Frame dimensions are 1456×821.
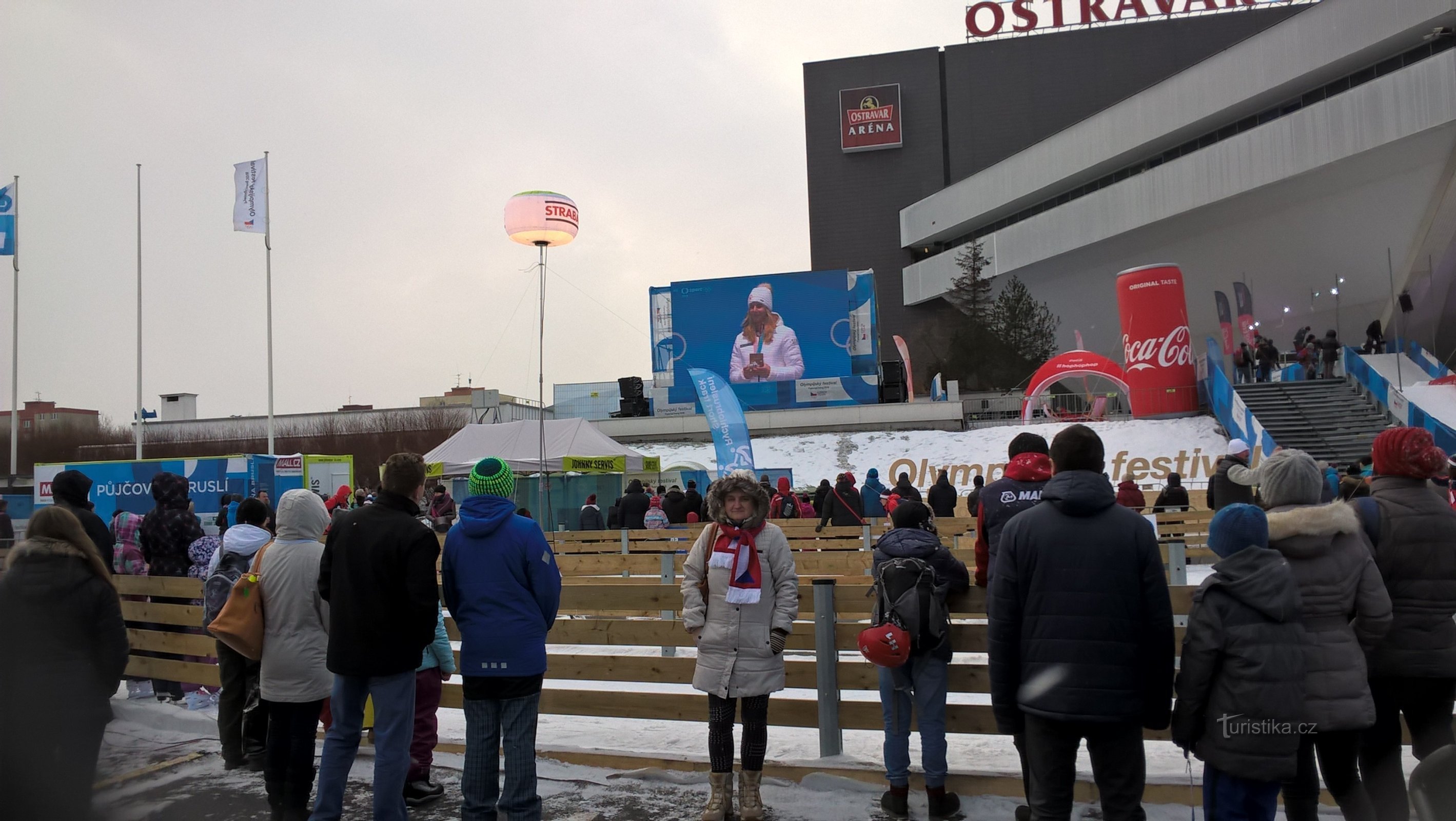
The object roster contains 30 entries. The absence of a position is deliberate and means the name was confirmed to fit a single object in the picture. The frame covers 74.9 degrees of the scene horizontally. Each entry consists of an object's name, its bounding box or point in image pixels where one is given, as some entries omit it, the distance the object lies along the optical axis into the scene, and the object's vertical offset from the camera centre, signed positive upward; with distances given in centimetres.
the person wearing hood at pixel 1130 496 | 1263 -72
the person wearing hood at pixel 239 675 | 575 -128
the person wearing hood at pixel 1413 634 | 381 -80
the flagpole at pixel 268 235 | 2481 +617
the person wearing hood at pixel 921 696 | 459 -121
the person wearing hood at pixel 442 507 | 1398 -71
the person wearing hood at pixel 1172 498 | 1502 -92
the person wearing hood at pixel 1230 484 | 982 -47
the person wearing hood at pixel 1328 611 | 339 -64
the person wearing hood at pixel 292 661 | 464 -97
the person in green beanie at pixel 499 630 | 424 -77
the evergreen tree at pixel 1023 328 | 4728 +589
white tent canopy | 1891 +27
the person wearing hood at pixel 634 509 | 1627 -92
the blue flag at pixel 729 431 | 1973 +47
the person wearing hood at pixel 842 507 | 1473 -91
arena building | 3186 +1247
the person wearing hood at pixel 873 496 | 1733 -86
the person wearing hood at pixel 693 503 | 1752 -91
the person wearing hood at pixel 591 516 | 1795 -114
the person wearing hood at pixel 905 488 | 1148 -52
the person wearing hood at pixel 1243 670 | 321 -79
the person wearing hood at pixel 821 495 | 1590 -79
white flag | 2438 +691
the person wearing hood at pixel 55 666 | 343 -76
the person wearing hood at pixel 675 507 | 1738 -96
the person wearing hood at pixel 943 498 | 1678 -91
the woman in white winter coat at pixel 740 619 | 466 -83
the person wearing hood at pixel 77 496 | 595 -17
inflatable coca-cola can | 2819 +276
